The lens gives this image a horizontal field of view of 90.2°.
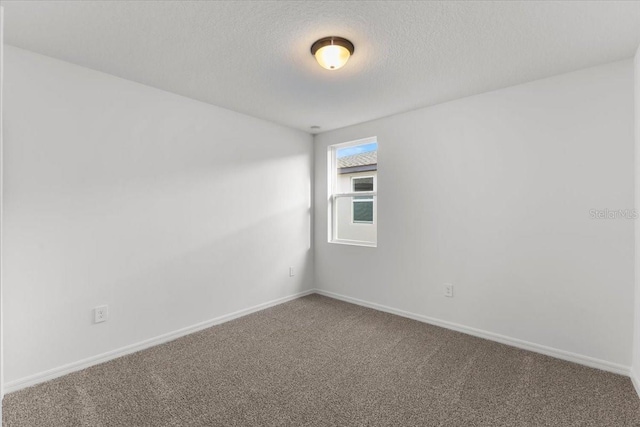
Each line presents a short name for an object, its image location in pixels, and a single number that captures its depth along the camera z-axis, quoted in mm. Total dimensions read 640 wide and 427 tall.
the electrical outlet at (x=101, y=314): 2529
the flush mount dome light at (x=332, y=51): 2094
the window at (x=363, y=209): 4223
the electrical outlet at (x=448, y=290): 3227
